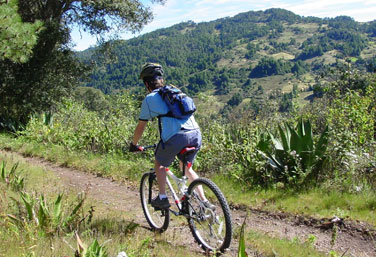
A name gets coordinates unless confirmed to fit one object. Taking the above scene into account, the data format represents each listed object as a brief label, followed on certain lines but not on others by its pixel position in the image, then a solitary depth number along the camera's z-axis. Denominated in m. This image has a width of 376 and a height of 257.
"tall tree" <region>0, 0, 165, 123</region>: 14.52
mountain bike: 3.25
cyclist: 3.50
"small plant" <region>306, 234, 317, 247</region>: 3.52
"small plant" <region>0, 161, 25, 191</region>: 4.85
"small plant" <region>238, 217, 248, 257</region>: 2.25
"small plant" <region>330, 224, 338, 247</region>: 2.60
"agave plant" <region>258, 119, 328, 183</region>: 5.46
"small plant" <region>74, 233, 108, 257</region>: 2.35
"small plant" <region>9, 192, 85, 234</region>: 3.36
